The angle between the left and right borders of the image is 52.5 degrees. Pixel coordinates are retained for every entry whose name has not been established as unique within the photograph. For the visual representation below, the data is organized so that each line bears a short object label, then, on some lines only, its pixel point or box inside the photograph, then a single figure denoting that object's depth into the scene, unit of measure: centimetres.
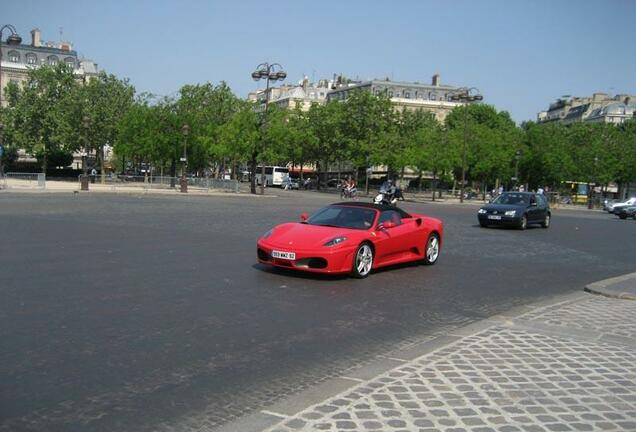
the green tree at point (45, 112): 6756
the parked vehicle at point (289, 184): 8552
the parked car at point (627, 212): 4297
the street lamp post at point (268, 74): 4875
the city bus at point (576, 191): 7425
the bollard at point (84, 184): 4418
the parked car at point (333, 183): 9942
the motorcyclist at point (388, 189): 3357
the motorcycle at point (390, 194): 3281
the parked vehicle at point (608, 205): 5378
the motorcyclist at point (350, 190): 5603
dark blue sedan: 2506
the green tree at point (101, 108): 6800
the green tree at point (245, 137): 5522
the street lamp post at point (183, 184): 5038
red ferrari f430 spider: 1065
